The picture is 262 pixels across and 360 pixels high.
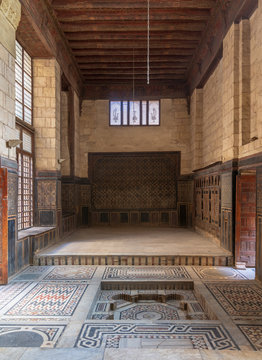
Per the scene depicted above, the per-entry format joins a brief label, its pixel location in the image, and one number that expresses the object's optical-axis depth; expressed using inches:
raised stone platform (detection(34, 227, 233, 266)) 232.1
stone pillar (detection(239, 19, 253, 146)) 227.1
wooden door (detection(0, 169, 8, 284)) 181.0
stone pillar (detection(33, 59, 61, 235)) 286.0
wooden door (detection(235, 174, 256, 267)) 228.1
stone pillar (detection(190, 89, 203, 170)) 378.9
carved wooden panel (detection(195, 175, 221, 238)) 289.2
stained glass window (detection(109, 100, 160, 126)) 427.5
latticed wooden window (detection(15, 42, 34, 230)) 254.4
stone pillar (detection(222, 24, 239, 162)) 230.8
